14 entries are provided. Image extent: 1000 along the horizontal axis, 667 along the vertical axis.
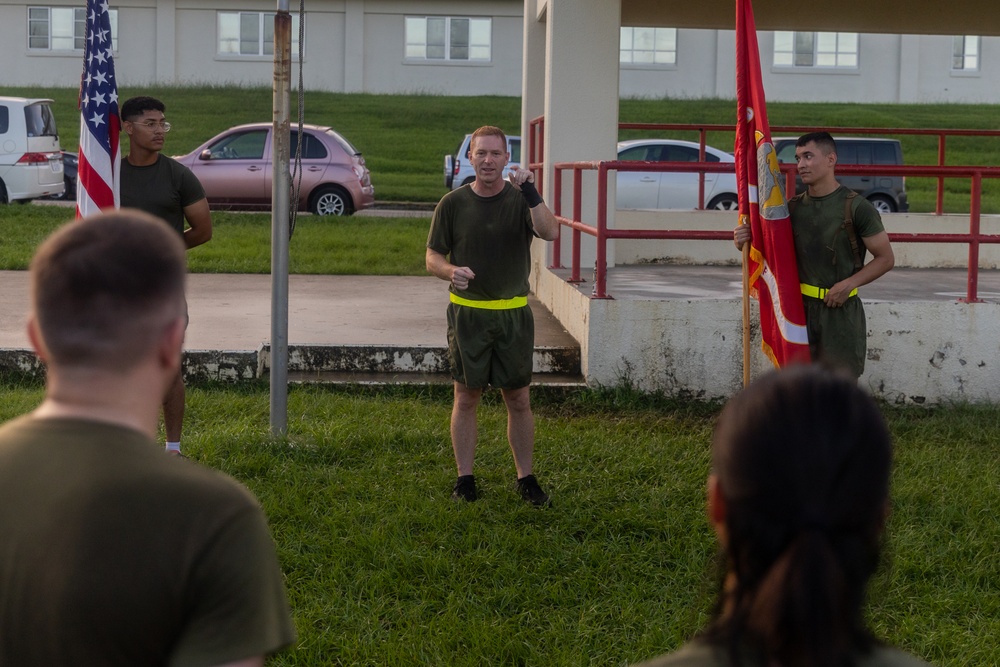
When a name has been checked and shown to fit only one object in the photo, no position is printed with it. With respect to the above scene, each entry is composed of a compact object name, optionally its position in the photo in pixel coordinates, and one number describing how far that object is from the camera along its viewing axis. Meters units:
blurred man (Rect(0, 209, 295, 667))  1.73
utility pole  6.48
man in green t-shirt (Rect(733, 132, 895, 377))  5.97
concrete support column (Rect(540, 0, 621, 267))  10.12
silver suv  23.30
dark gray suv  19.89
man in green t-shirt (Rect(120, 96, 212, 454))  6.20
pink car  18.56
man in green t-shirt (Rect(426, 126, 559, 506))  5.89
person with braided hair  1.51
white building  37.53
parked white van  18.88
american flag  6.27
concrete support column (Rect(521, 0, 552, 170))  12.64
